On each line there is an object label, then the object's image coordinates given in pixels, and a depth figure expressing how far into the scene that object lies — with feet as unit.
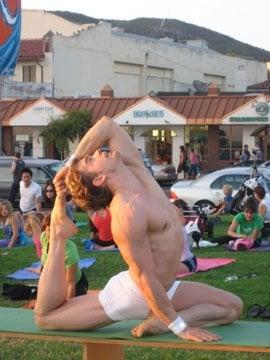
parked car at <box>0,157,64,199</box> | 77.92
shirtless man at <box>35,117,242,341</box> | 17.12
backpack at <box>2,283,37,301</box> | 31.40
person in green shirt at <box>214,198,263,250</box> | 48.19
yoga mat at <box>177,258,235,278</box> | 38.83
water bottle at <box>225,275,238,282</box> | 35.69
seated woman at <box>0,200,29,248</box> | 49.44
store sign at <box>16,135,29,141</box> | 161.17
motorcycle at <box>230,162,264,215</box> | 64.99
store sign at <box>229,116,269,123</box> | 143.95
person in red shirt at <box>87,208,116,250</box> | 45.60
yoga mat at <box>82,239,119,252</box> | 47.12
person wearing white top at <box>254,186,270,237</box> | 52.07
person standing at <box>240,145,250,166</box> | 123.40
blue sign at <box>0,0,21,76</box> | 85.97
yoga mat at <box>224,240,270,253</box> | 46.62
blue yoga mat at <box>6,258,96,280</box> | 37.60
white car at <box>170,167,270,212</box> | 73.87
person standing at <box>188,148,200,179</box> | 127.44
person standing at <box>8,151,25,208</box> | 70.54
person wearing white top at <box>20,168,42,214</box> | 56.75
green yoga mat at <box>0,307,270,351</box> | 17.03
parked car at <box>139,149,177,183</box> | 122.83
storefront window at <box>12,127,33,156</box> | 161.27
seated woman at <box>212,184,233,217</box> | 66.64
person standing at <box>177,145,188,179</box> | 129.24
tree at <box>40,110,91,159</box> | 147.54
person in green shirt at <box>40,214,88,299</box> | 26.20
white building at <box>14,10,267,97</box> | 194.18
